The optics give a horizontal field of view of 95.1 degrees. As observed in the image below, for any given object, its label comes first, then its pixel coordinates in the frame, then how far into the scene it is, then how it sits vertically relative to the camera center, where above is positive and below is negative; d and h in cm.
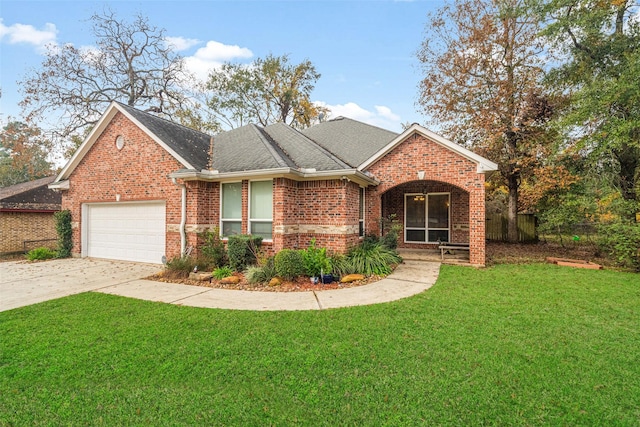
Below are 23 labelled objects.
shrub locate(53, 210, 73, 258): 1165 -66
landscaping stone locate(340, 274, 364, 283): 738 -156
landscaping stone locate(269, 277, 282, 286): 711 -160
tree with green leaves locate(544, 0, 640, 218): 920 +508
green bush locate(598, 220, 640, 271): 847 -75
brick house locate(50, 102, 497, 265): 891 +108
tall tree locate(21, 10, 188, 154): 1875 +990
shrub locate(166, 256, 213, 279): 813 -141
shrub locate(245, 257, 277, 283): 737 -145
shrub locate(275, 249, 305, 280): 733 -121
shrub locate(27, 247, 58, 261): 1121 -147
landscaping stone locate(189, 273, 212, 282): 776 -160
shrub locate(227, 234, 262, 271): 841 -99
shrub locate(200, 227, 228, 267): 885 -99
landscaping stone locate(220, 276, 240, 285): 736 -162
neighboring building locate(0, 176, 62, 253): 1357 -2
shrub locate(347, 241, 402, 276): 802 -123
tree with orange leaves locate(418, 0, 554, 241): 1363 +665
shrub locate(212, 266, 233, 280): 775 -151
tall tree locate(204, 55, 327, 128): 2550 +1103
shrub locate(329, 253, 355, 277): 783 -134
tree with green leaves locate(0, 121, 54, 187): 1857 +478
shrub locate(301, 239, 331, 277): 761 -121
